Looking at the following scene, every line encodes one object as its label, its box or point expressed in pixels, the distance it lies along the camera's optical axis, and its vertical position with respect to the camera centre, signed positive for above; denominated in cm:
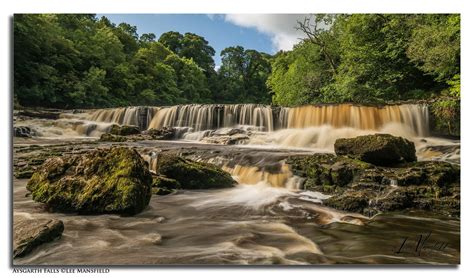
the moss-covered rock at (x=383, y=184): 362 -59
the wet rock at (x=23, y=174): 381 -46
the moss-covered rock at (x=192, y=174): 463 -55
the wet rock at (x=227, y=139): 761 -7
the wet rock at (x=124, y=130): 724 +14
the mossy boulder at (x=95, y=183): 338 -51
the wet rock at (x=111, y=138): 667 -4
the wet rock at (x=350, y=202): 364 -75
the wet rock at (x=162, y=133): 762 +7
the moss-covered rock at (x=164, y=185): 430 -67
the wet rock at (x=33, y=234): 269 -83
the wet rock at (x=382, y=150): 439 -18
